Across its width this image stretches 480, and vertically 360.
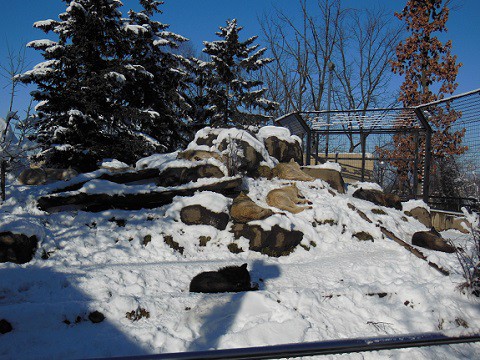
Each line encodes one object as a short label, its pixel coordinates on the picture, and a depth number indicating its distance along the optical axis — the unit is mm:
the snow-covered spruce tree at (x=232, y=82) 18406
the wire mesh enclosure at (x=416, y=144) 7145
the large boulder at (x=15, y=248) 4504
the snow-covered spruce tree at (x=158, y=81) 15078
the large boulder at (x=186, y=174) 6895
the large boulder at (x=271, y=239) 5531
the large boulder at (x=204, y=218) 5871
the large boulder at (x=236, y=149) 7254
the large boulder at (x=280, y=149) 9086
